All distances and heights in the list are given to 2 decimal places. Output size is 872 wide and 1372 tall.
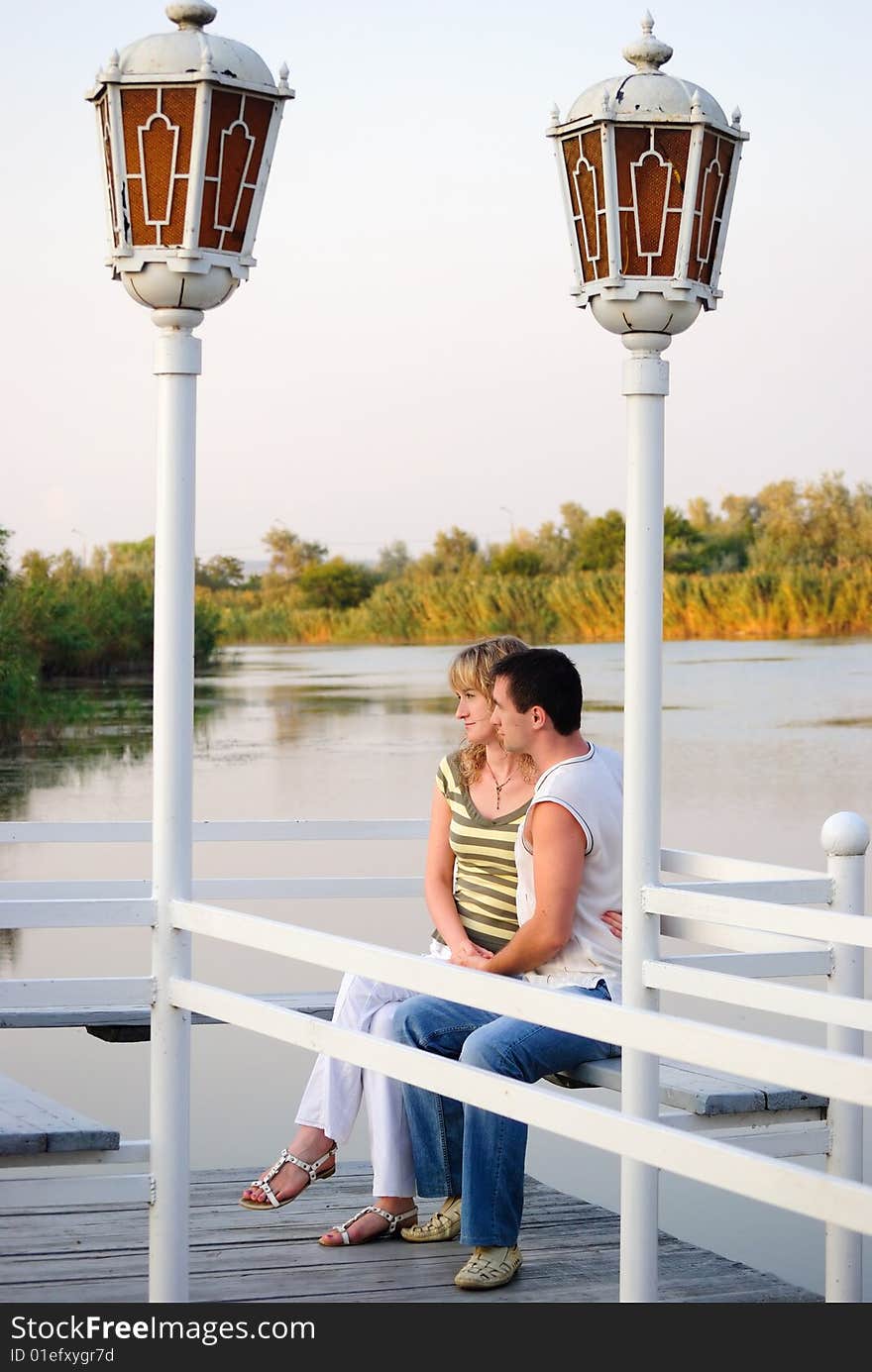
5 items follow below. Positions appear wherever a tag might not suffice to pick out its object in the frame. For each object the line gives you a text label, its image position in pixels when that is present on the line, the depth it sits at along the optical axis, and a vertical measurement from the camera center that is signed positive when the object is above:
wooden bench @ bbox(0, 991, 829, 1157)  5.67 -0.80
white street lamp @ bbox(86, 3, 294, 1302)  5.14 +0.54
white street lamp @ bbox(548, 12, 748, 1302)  5.08 +0.50
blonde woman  6.51 -0.58
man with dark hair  6.02 -0.58
